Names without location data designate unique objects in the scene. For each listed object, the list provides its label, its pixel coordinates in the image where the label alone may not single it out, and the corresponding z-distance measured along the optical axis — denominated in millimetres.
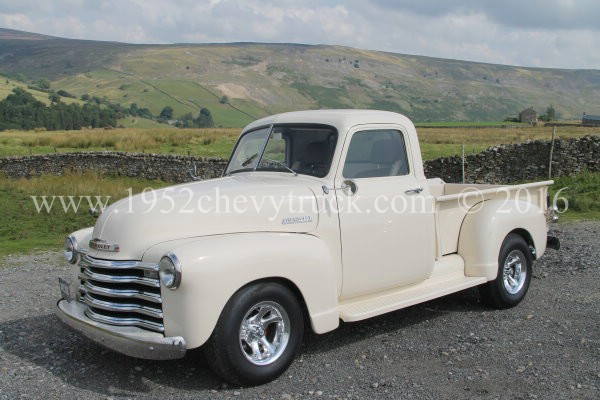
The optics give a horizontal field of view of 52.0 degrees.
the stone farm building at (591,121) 80500
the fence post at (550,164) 19378
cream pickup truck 4559
